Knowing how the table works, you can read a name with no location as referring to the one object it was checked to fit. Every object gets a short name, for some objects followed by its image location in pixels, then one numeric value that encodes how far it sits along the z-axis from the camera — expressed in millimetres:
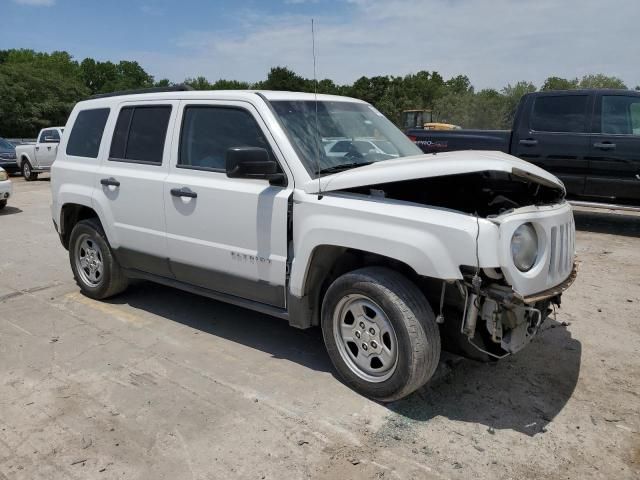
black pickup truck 8312
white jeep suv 3094
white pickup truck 18453
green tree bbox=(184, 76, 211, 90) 70562
